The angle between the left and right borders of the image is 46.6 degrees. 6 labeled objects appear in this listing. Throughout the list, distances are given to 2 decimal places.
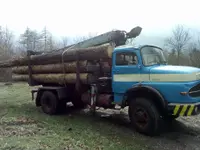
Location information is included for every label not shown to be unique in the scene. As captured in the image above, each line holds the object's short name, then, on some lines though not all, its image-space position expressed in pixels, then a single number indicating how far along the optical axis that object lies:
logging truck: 5.89
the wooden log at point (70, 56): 7.40
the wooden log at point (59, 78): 7.88
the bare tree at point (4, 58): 27.86
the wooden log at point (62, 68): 7.87
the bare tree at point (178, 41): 43.94
